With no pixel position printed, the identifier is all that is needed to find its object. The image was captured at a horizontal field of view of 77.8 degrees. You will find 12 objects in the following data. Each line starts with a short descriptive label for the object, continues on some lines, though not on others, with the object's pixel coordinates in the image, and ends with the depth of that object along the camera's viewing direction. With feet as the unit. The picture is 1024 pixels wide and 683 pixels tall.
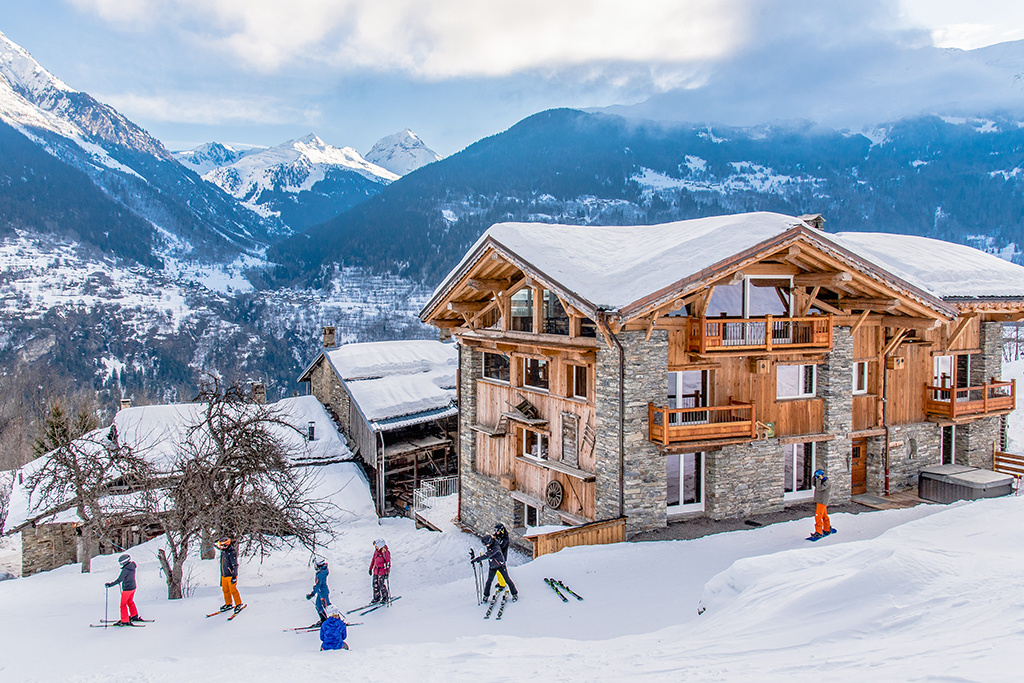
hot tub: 60.39
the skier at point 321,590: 42.52
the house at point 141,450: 77.66
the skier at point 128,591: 44.50
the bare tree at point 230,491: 54.90
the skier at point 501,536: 43.56
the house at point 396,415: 101.30
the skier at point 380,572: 50.03
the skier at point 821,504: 49.21
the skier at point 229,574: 48.91
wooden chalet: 53.21
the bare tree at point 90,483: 58.13
